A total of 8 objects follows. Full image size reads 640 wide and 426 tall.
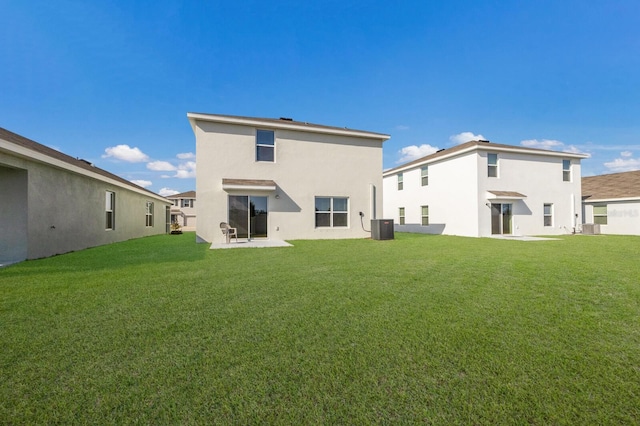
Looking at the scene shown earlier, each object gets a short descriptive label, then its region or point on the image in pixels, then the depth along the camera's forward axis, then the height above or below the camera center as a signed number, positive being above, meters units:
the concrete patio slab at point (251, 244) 10.27 -1.22
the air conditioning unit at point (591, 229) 17.70 -1.10
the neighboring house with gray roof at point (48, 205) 7.84 +0.38
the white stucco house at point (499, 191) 16.16 +1.45
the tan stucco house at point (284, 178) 12.09 +1.80
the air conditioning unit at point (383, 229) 13.09 -0.76
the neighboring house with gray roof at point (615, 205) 17.81 +0.51
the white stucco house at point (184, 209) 36.62 +0.82
